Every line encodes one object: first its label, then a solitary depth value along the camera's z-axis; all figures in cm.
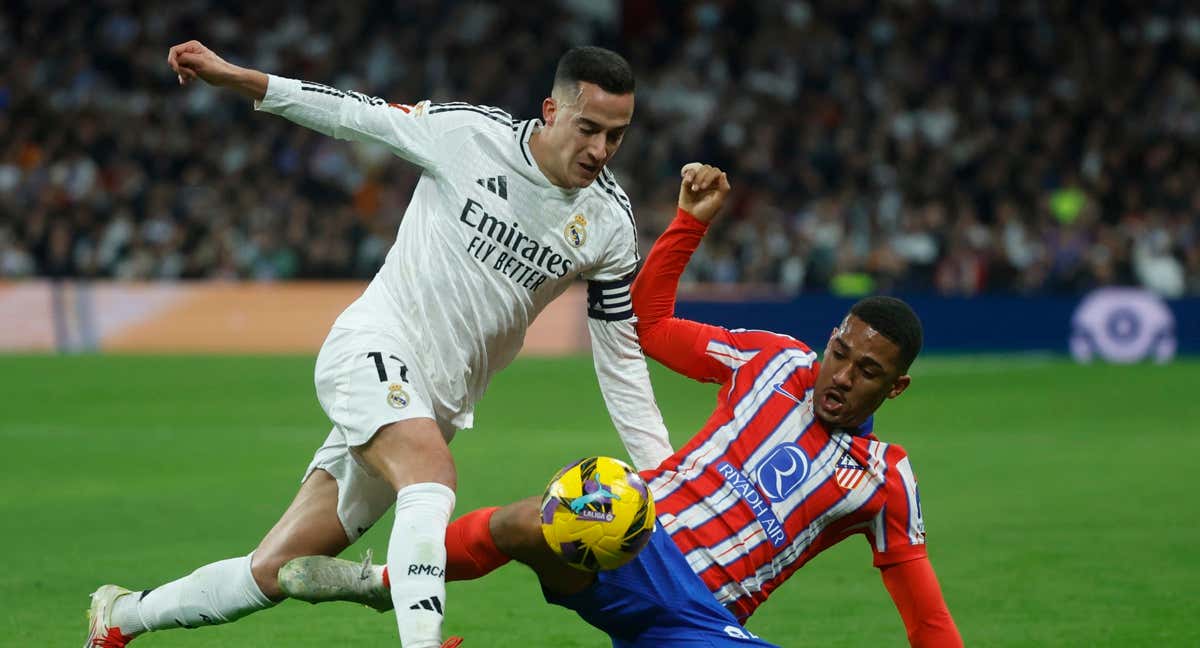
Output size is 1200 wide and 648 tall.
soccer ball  919
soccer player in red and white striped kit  973
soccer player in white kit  1077
